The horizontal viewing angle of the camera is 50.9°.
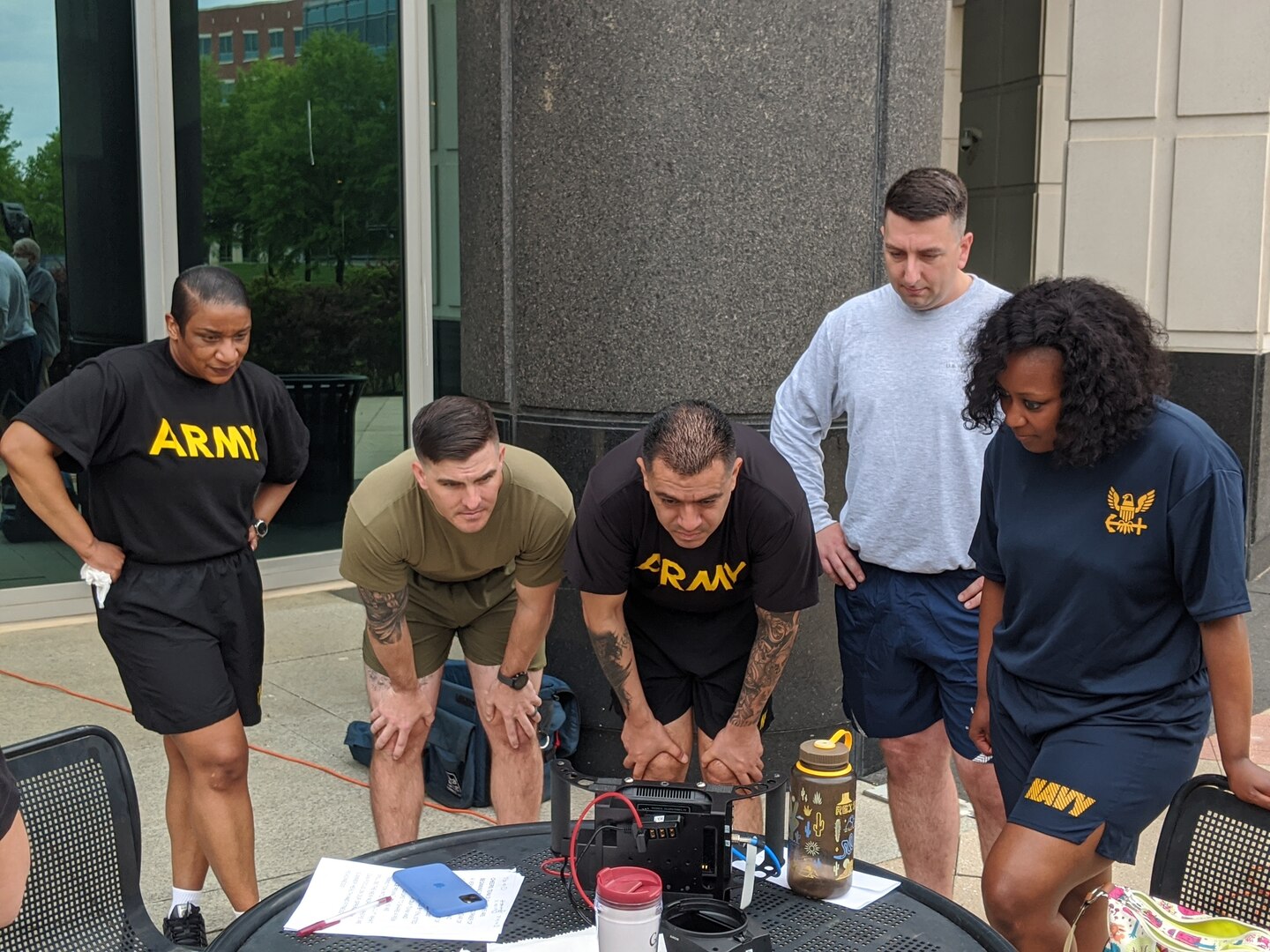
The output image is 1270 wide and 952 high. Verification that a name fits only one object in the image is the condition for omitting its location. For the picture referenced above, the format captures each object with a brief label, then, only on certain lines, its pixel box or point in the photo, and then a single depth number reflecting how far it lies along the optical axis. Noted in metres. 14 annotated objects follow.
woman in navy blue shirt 2.56
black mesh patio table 2.28
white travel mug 2.03
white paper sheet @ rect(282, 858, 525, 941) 2.31
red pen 2.30
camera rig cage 2.36
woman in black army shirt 3.35
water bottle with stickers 2.46
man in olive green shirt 3.27
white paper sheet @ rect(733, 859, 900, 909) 2.47
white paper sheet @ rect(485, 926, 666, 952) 2.25
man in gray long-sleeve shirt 3.41
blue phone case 2.39
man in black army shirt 2.98
